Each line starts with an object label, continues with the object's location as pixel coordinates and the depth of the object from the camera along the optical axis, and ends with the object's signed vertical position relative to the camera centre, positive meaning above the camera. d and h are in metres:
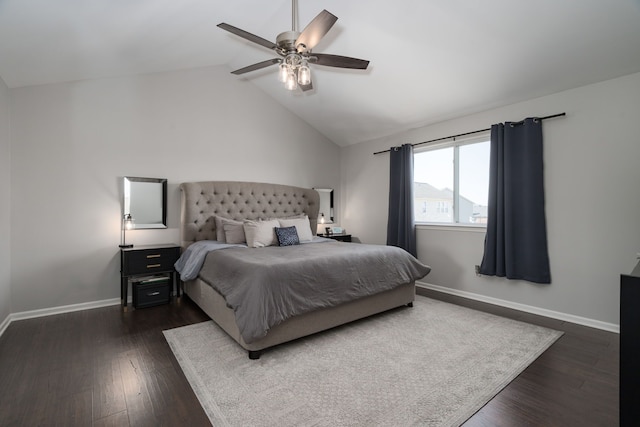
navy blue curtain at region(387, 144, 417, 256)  4.66 +0.22
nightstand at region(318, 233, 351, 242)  5.30 -0.38
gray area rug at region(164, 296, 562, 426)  1.77 -1.13
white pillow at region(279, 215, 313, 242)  4.29 -0.16
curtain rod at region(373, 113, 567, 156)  3.32 +1.08
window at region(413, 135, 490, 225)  4.06 +0.47
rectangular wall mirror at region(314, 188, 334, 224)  5.71 +0.18
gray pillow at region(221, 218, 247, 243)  4.07 -0.23
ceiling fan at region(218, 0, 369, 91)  2.20 +1.32
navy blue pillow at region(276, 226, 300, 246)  3.97 -0.28
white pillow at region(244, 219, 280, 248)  3.89 -0.24
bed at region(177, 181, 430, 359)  2.41 -0.56
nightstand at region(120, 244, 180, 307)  3.48 -0.59
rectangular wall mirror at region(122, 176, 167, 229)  3.83 +0.17
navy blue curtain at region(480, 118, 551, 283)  3.41 +0.09
